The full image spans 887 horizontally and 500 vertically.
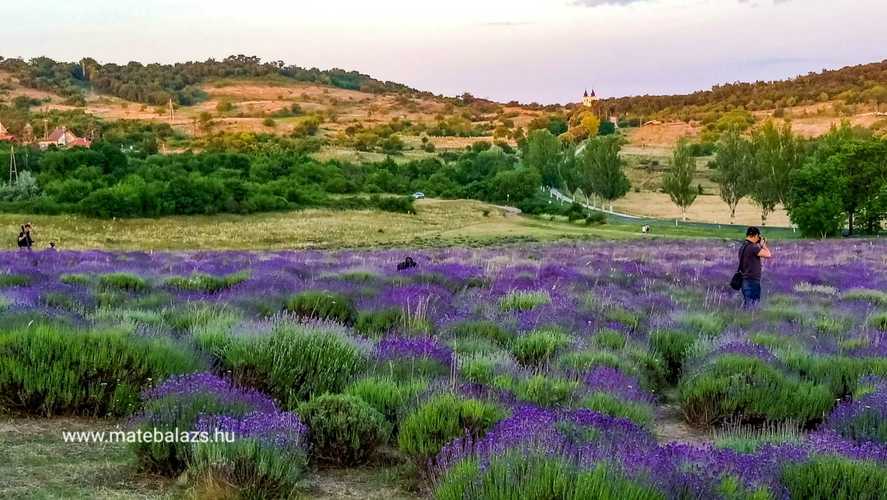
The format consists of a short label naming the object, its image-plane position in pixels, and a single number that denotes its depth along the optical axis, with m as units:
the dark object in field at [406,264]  18.02
